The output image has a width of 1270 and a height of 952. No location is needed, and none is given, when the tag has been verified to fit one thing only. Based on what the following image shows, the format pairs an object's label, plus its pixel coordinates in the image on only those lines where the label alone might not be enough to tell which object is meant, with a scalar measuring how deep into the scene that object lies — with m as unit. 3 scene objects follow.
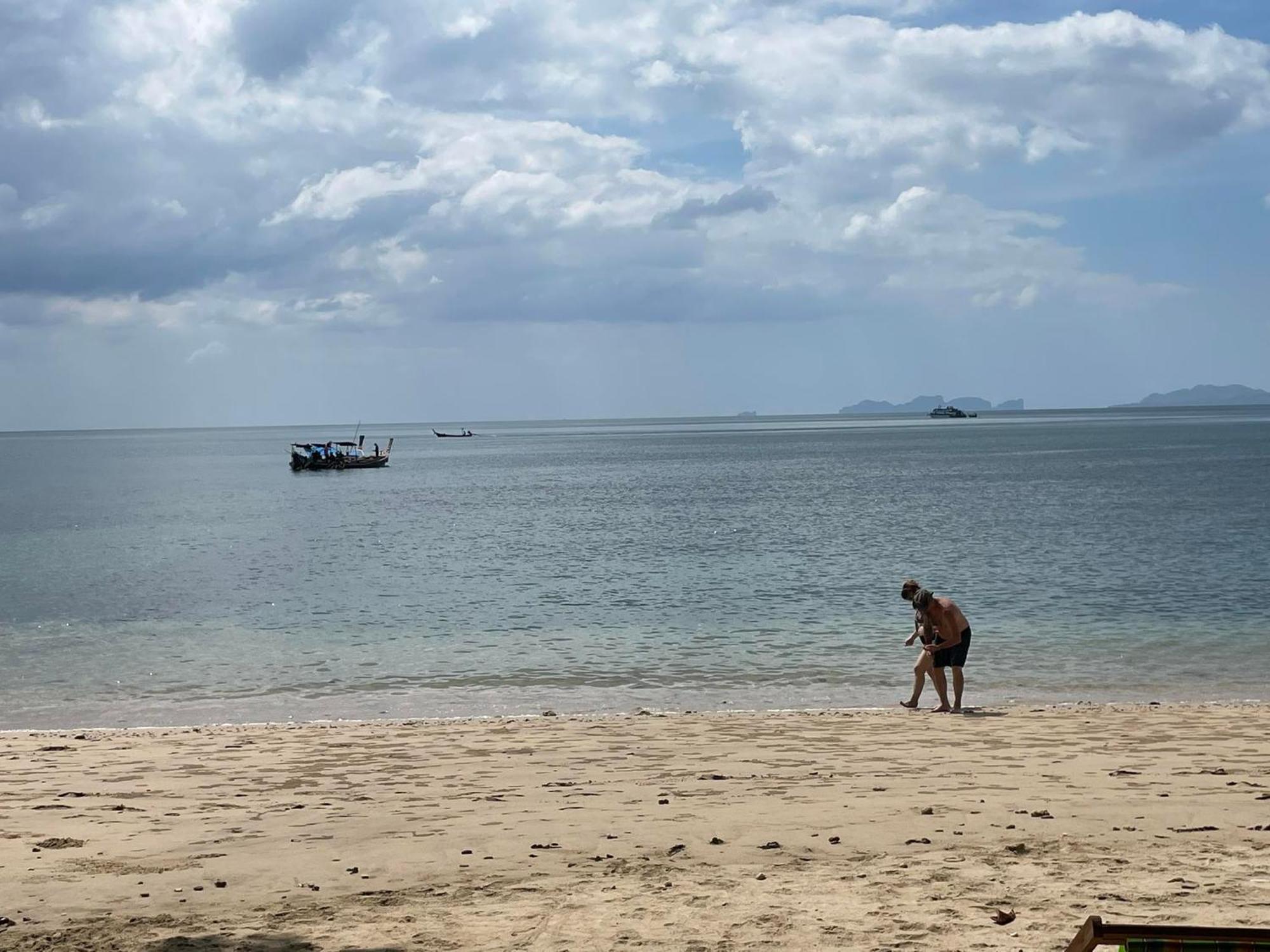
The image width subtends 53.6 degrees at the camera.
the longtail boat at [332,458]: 116.25
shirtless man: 15.34
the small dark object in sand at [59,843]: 8.98
